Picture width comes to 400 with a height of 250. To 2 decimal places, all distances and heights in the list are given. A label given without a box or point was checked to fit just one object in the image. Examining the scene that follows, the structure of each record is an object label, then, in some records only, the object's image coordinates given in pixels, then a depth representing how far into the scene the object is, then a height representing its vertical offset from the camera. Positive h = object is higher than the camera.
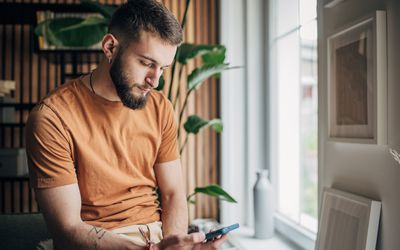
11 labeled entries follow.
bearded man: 1.50 -0.06
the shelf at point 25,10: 2.76 +0.77
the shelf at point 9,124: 2.73 +0.03
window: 2.45 +0.10
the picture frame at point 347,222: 1.42 -0.34
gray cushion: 1.79 -0.43
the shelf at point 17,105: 2.73 +0.15
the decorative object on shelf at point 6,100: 2.69 +0.18
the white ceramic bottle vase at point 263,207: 2.41 -0.46
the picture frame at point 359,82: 1.36 +0.15
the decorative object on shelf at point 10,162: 2.64 -0.20
